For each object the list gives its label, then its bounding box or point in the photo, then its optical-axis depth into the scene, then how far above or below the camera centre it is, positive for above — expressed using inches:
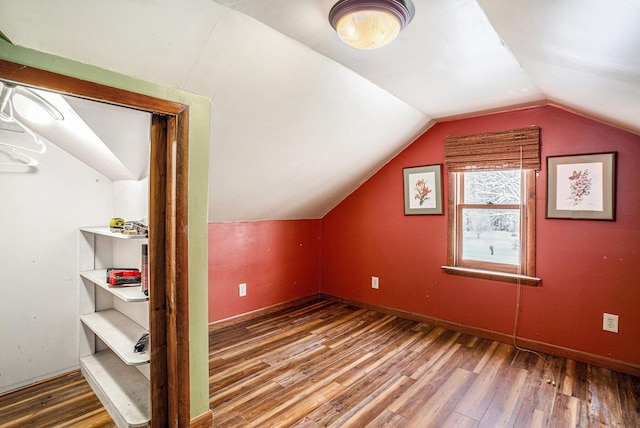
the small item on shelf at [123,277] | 82.9 -16.6
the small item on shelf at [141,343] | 75.7 -31.0
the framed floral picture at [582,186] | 97.5 +8.9
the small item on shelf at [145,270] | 77.1 -13.6
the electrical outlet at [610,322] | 97.8 -32.1
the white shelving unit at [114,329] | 74.7 -31.6
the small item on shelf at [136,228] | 78.6 -4.0
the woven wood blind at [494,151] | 109.3 +22.7
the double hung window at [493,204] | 112.0 +3.8
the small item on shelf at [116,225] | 86.1 -3.5
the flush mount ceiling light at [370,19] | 51.3 +31.5
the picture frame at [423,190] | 130.9 +9.9
